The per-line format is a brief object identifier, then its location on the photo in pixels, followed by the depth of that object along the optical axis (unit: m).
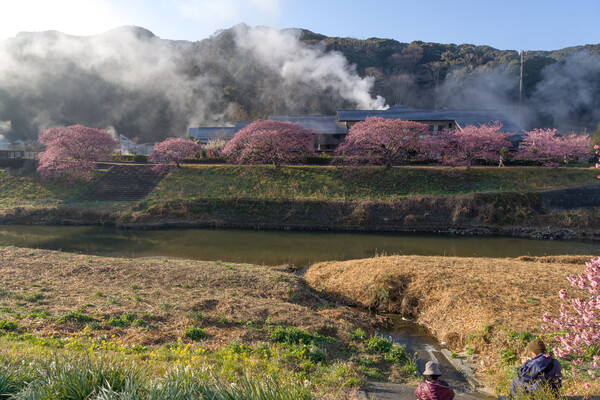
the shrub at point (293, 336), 6.54
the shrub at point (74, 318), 6.84
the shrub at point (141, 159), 37.31
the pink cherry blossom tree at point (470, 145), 29.80
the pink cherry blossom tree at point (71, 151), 32.38
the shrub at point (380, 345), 6.86
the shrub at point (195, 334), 6.45
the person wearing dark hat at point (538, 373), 4.09
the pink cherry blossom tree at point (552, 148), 30.58
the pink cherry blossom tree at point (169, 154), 32.85
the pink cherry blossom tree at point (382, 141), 29.88
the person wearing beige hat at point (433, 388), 3.86
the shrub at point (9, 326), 6.28
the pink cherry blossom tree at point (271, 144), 32.06
